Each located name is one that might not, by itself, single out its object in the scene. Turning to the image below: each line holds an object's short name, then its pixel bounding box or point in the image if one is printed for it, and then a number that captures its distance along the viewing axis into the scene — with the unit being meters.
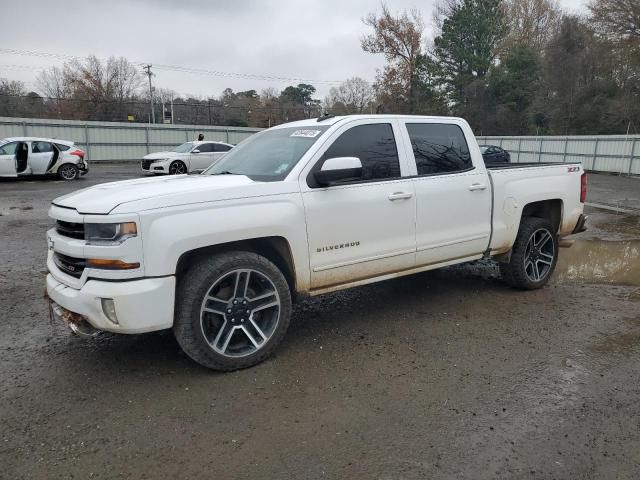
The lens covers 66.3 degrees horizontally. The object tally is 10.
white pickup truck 3.21
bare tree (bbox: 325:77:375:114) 56.81
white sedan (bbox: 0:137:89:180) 16.55
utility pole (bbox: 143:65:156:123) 60.94
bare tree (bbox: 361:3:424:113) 43.81
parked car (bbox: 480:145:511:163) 22.12
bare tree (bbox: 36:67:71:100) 54.59
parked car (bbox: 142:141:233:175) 19.22
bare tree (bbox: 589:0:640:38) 30.62
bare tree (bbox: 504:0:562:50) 50.19
